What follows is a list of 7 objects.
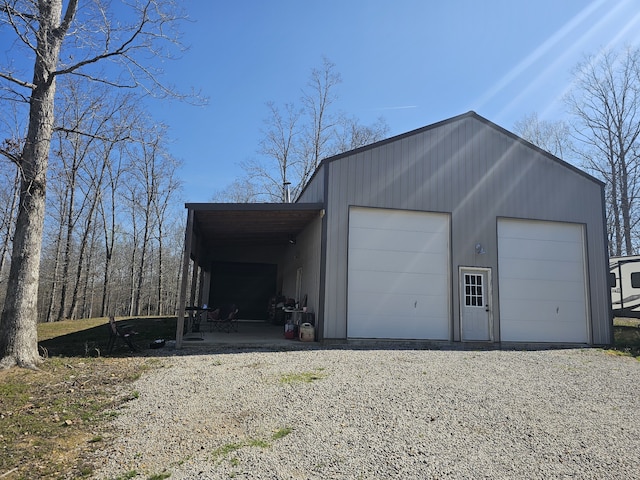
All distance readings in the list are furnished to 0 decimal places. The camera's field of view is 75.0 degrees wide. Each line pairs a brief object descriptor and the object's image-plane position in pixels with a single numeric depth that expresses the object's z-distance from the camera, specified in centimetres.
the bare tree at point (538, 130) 2423
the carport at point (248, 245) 923
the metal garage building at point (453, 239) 926
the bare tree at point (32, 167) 624
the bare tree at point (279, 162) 2712
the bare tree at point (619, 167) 2091
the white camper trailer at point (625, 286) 1345
